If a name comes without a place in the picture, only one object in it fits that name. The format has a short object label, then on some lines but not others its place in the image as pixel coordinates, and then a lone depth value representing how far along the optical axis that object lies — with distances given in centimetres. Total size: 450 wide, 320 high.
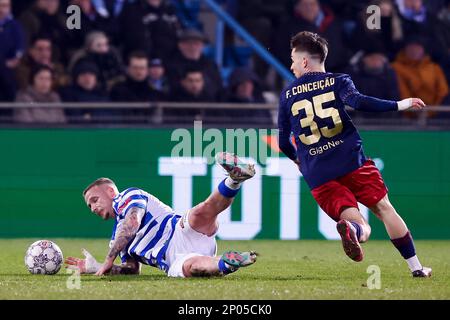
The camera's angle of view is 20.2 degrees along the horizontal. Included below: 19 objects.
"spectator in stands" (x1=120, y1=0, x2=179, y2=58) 1789
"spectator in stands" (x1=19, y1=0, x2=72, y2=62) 1761
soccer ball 1100
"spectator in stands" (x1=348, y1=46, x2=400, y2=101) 1722
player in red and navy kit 1038
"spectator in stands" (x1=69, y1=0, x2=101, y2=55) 1772
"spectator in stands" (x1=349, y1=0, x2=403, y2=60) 1836
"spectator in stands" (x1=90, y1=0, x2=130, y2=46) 1791
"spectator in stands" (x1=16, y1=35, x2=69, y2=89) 1702
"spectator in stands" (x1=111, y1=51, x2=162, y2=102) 1681
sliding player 1023
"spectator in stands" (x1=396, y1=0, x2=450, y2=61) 1883
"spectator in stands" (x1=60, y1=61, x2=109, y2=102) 1664
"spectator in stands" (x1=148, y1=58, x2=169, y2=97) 1734
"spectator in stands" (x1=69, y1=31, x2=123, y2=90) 1708
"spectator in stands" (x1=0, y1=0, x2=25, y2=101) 1711
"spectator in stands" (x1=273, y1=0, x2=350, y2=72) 1823
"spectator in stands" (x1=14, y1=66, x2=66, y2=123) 1606
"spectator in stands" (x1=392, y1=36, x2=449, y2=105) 1770
